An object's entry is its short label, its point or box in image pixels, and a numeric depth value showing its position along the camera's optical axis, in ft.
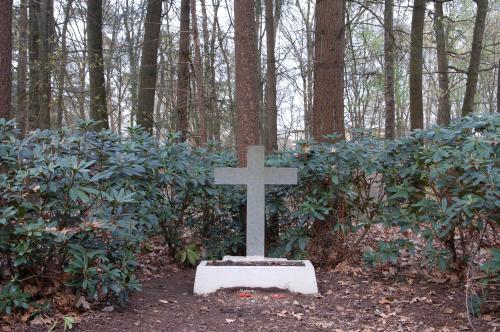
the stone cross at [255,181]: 17.46
